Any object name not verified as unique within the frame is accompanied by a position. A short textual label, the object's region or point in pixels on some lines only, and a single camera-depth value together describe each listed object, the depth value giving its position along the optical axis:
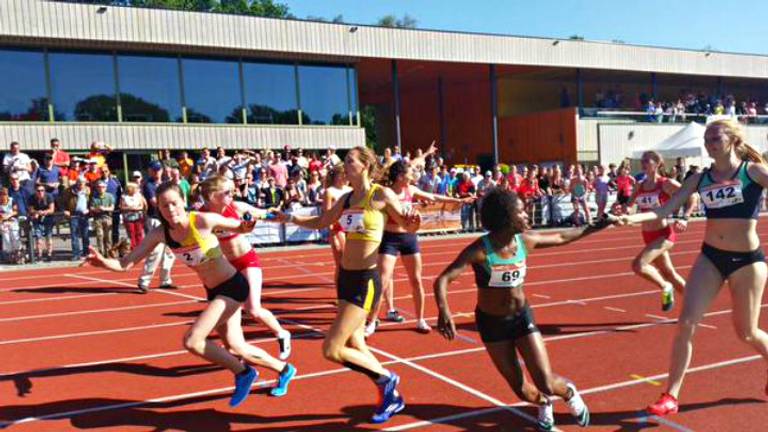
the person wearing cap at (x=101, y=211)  15.05
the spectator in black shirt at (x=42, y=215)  15.05
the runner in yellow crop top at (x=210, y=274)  5.05
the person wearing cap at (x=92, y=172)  16.00
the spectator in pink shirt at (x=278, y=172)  19.08
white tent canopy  24.50
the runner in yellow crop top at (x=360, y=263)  4.82
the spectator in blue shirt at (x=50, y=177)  15.64
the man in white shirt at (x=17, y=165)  15.55
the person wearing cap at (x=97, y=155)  16.69
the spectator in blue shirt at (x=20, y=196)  15.05
